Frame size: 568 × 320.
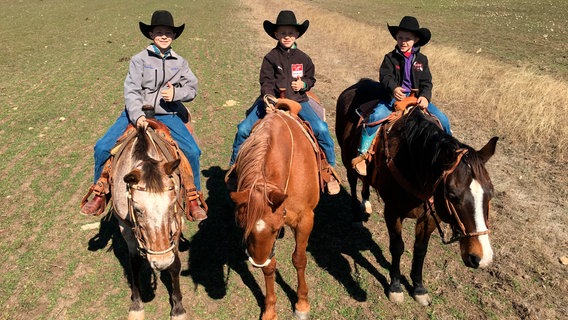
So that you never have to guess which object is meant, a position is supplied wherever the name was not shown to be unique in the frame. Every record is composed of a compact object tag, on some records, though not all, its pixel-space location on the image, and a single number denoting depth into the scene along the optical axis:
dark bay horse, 3.30
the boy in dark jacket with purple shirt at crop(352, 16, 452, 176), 5.34
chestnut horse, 3.27
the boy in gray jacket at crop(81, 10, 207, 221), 4.65
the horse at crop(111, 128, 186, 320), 3.31
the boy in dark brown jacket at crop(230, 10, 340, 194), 5.56
